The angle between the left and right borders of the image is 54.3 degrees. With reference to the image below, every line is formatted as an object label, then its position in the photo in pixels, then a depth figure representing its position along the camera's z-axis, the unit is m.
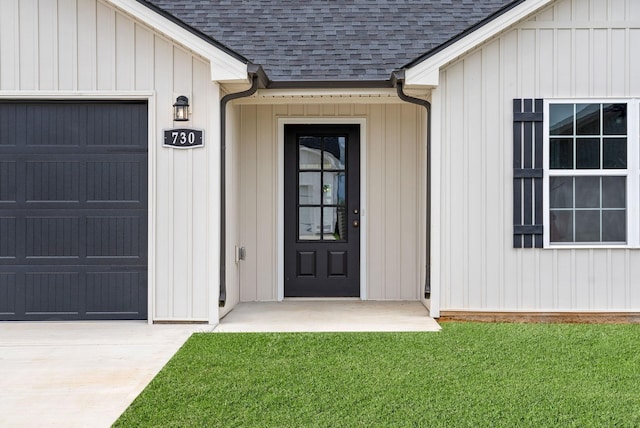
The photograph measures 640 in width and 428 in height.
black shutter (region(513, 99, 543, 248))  6.30
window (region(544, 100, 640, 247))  6.32
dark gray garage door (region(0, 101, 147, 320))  6.36
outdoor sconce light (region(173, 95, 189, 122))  6.16
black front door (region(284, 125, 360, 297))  7.71
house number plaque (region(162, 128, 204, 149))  6.23
